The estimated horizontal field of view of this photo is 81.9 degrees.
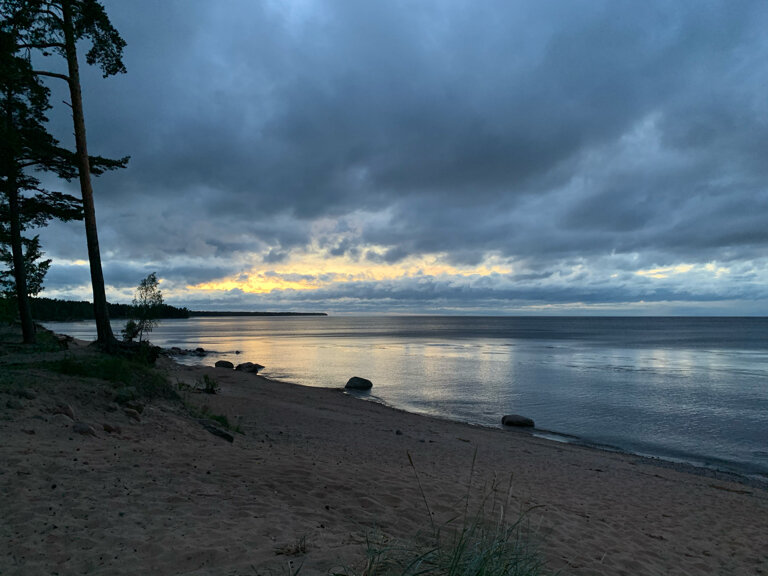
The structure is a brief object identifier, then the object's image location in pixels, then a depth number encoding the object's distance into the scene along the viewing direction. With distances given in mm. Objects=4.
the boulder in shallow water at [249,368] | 37656
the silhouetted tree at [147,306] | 28438
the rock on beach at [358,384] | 31156
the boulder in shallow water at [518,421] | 20984
